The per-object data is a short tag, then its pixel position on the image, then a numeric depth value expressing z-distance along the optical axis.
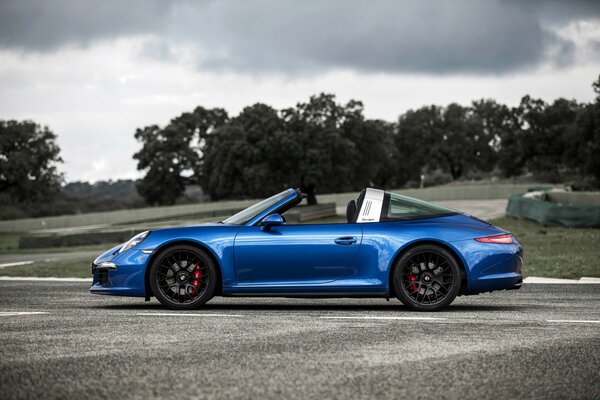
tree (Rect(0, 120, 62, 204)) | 76.69
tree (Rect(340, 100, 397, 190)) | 82.50
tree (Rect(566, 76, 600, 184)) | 78.19
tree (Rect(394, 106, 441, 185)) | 121.50
